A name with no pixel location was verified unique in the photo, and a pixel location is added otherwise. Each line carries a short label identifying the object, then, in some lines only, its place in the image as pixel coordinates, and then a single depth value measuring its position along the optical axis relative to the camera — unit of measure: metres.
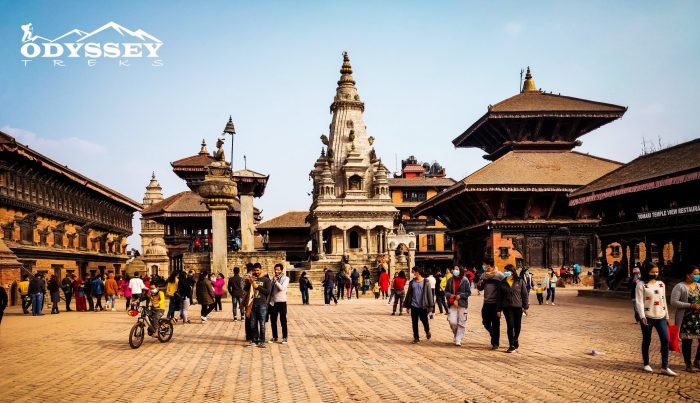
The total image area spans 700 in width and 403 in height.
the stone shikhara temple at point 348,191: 55.06
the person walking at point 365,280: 33.12
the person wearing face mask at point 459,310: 12.05
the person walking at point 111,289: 23.78
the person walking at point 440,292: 19.91
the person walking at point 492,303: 11.21
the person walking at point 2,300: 13.07
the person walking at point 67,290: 23.95
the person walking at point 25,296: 22.47
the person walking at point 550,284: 22.72
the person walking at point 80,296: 23.70
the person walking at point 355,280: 31.64
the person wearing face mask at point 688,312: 8.79
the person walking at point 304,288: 25.62
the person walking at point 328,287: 25.23
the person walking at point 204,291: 16.34
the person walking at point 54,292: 22.27
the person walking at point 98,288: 23.31
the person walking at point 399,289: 19.84
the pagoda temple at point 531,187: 37.12
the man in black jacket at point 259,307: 11.99
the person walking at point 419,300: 12.41
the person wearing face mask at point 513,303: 11.02
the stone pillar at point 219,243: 25.81
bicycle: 12.05
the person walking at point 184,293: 16.30
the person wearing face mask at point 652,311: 8.80
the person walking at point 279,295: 12.17
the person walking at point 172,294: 16.36
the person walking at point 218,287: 21.02
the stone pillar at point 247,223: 34.97
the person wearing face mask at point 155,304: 12.59
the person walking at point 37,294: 21.30
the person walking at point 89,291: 23.72
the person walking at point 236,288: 17.05
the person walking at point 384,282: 27.61
